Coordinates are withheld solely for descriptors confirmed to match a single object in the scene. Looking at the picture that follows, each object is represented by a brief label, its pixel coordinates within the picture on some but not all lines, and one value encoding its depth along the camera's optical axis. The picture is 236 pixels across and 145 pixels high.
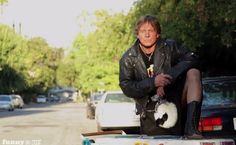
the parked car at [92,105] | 35.96
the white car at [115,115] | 19.55
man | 4.61
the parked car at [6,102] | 56.84
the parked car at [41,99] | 111.88
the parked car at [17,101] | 62.55
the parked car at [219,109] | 8.51
